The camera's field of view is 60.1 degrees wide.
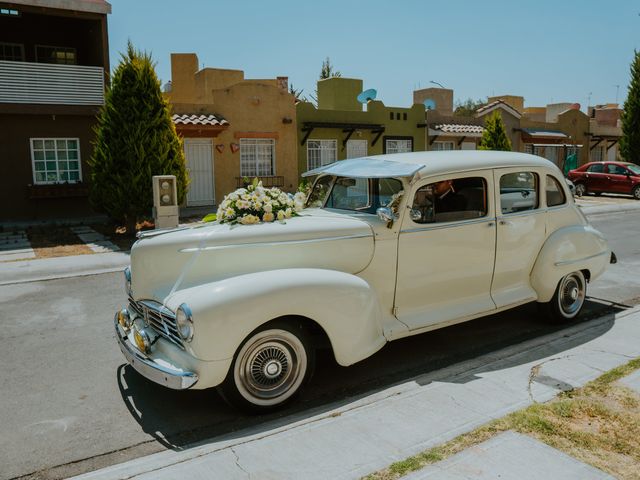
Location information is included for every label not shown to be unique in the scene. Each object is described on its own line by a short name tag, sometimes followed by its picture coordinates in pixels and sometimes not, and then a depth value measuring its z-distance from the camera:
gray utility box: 12.27
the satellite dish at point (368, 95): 23.37
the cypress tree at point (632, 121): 29.47
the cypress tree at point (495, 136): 22.58
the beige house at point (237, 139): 18.39
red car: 23.81
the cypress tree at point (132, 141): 12.83
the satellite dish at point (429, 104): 26.37
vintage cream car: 3.92
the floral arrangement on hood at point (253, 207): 4.80
